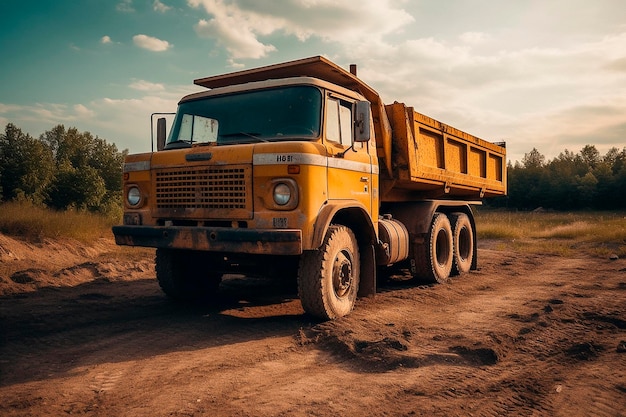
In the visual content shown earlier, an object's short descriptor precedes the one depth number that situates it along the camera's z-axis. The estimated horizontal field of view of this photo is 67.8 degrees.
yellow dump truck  4.82
